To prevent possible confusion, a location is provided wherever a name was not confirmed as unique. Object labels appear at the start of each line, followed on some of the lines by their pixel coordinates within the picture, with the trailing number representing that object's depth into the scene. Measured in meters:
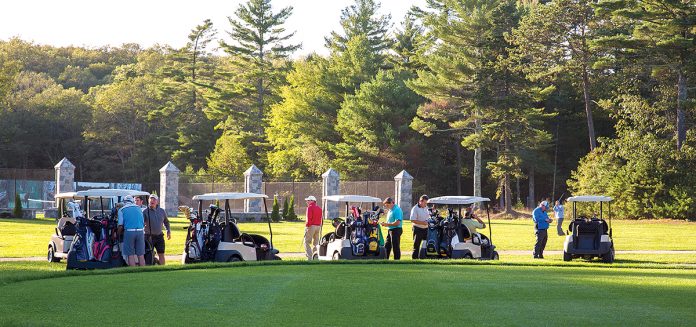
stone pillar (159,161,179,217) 54.09
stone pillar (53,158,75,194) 50.88
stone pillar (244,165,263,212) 53.03
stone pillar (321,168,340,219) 53.59
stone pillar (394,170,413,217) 53.50
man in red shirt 24.66
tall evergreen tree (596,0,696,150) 51.72
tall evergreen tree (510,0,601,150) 58.47
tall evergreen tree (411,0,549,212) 62.47
